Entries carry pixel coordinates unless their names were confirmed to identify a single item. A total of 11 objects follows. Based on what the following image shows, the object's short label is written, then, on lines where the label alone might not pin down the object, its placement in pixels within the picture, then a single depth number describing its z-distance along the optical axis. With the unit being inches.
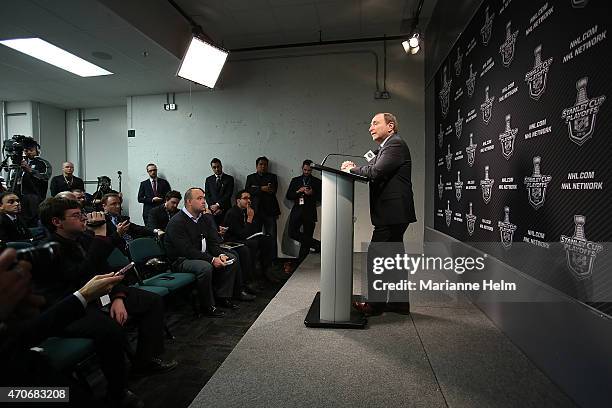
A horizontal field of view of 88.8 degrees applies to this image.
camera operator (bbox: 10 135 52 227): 148.6
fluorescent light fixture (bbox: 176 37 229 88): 161.1
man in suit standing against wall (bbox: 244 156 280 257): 198.5
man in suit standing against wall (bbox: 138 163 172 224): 208.3
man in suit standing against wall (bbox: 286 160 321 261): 192.7
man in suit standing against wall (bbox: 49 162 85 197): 187.9
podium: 81.4
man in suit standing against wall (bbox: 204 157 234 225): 201.9
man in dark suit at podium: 86.0
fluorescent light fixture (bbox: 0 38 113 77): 145.8
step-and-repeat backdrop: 51.4
